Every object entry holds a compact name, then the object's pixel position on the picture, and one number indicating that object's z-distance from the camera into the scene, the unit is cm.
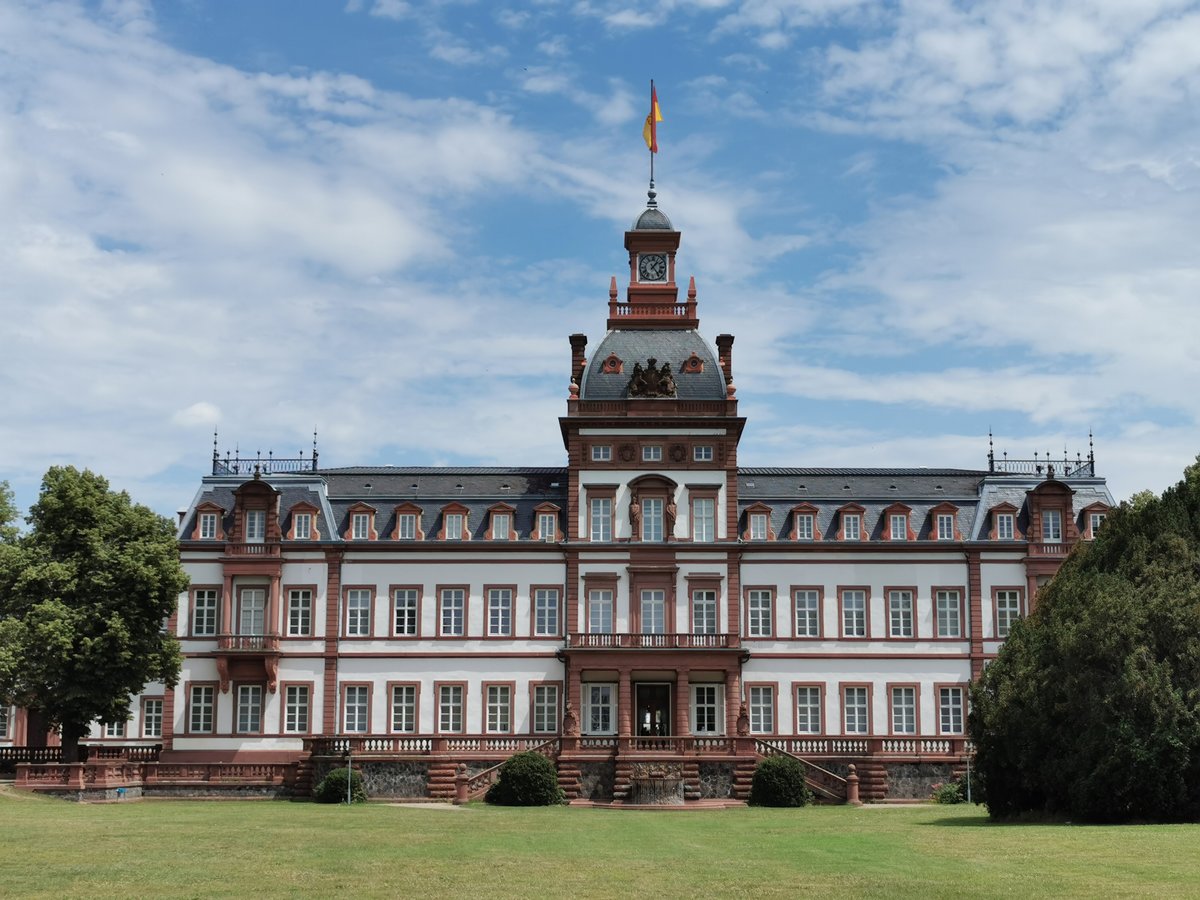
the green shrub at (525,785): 5391
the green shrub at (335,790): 5531
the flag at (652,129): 7250
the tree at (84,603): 5562
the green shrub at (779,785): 5422
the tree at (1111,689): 3781
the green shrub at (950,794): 5538
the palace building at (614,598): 6475
